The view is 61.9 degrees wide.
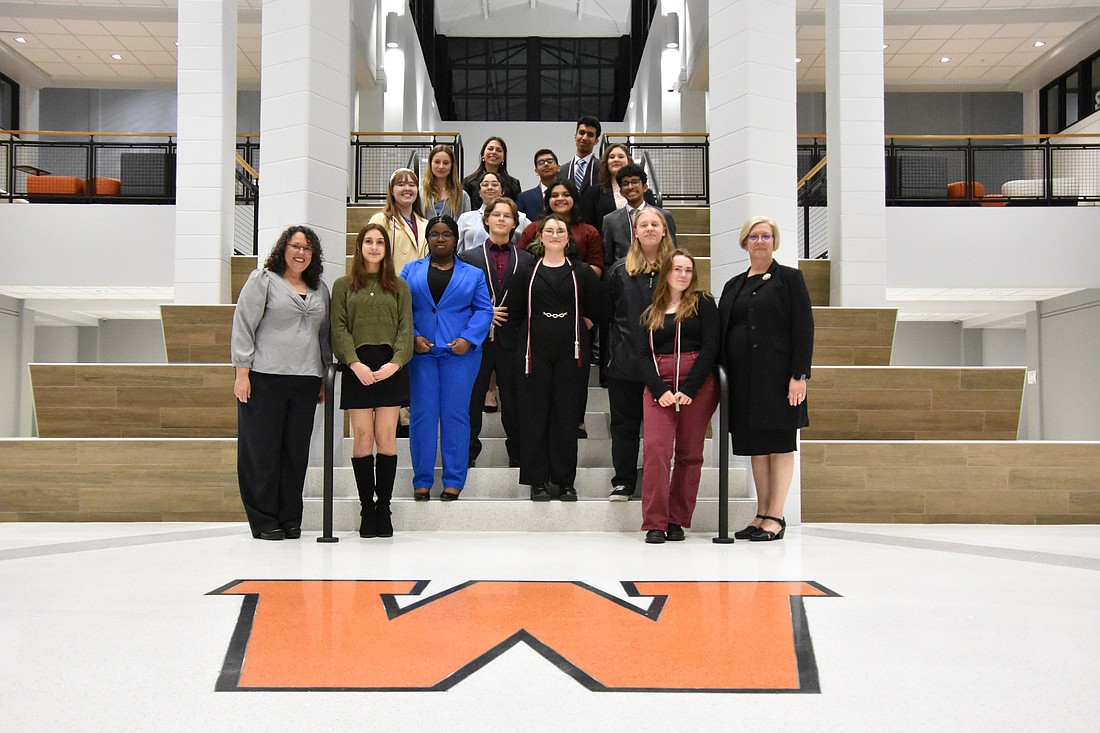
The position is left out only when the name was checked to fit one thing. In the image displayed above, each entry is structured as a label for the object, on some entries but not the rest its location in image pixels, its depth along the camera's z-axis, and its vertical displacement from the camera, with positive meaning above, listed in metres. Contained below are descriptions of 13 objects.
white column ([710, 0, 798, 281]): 5.44 +1.59
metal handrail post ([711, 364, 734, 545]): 4.43 -0.35
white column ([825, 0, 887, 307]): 8.51 +2.42
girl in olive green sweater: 4.52 +0.13
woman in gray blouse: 4.50 +0.04
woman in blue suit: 4.78 +0.17
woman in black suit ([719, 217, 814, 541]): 4.42 +0.11
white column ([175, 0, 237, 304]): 8.74 +2.40
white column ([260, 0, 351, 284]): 5.52 +1.63
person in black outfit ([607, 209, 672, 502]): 4.64 +0.25
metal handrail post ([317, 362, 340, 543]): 4.42 -0.49
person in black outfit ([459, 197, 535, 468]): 4.97 +0.43
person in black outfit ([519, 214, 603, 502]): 4.79 +0.08
